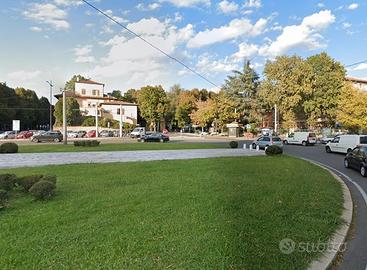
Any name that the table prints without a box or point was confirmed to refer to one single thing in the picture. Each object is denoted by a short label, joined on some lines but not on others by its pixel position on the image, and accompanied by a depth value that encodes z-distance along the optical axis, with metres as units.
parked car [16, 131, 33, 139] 61.75
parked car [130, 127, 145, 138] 65.97
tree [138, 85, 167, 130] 88.62
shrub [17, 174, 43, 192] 9.50
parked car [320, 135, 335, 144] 46.65
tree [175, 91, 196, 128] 96.75
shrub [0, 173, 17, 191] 9.21
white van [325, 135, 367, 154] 27.07
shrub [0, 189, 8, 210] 7.48
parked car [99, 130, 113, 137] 70.42
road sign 52.33
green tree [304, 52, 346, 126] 67.44
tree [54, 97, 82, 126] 78.23
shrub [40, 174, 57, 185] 9.05
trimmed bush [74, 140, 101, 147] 32.71
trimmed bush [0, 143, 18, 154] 26.08
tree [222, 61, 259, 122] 77.44
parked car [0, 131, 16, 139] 61.30
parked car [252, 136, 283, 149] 33.69
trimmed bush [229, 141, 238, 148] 34.12
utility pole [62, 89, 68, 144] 38.11
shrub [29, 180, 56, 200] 8.27
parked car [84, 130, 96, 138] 69.10
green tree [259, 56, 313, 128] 67.44
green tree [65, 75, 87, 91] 111.44
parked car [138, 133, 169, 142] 48.38
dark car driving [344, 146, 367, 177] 15.57
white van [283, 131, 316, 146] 42.31
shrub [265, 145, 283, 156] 24.53
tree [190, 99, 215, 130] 81.49
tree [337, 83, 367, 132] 52.69
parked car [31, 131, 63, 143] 47.16
